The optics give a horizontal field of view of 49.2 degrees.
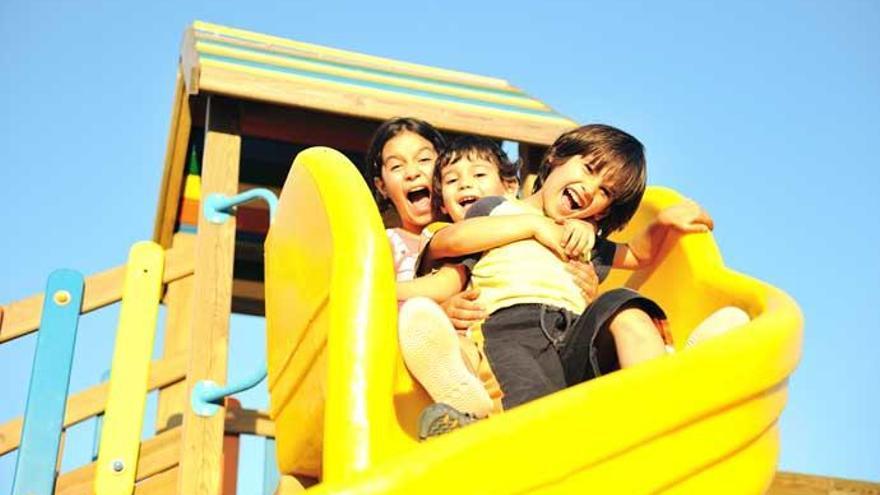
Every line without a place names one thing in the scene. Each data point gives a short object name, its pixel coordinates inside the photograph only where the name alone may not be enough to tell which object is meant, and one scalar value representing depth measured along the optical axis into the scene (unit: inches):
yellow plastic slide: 48.3
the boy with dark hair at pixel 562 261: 65.8
